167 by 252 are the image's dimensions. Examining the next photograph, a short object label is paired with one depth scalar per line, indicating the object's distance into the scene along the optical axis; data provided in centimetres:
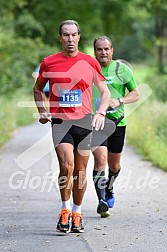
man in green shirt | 1620
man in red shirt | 1395
